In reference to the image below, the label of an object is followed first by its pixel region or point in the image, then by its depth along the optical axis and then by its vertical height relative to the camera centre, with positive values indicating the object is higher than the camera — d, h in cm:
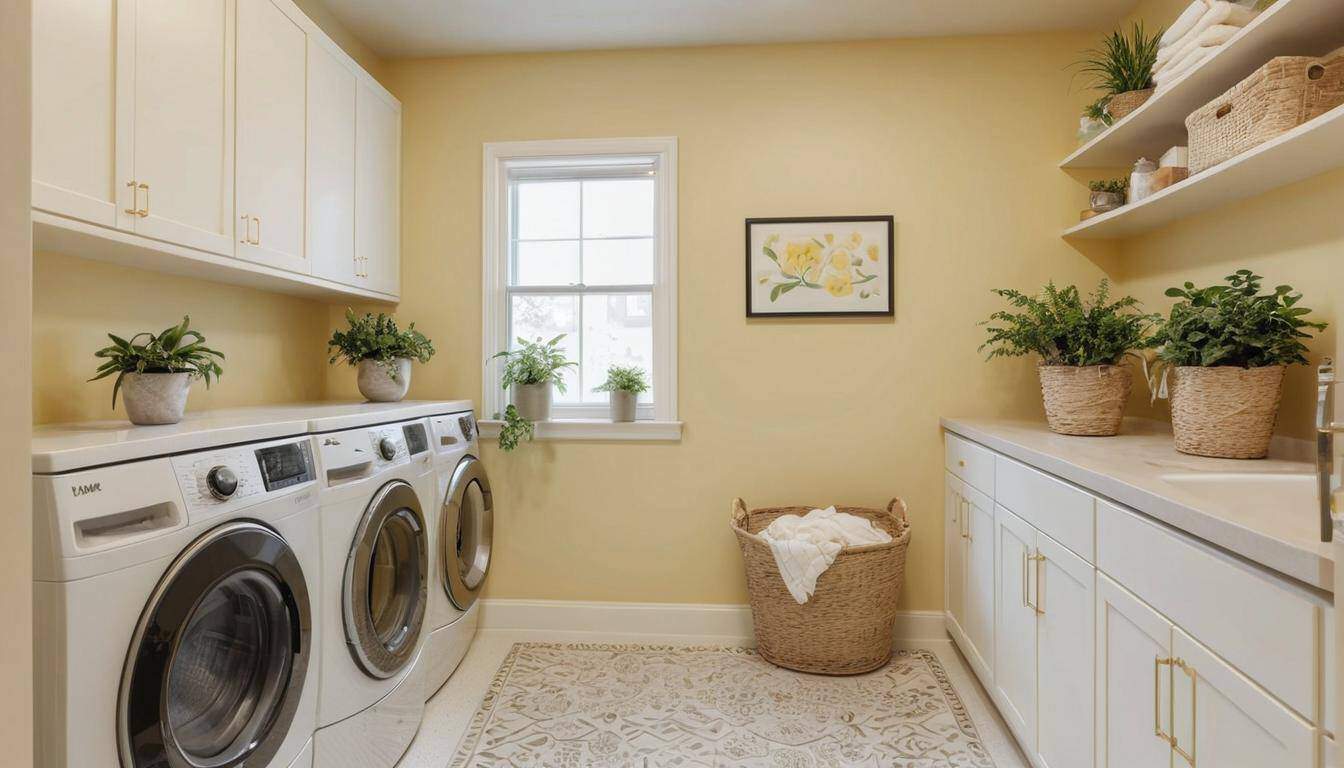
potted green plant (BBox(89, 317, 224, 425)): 146 +2
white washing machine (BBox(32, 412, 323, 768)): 97 -40
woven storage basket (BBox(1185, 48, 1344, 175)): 142 +69
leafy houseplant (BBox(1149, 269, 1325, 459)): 152 +7
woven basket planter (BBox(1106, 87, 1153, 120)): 209 +98
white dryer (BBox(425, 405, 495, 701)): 223 -64
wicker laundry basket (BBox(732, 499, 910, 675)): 223 -85
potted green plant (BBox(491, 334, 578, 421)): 262 +2
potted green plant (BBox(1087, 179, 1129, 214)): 231 +72
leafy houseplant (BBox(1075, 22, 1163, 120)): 209 +109
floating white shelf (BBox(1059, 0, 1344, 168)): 144 +87
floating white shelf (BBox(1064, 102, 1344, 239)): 139 +57
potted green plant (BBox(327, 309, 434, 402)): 239 +12
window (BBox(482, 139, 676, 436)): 276 +56
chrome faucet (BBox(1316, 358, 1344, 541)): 72 -6
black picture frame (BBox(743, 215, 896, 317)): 261 +53
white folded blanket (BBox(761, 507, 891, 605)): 220 -58
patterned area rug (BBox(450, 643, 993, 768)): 188 -113
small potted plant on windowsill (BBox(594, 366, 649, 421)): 267 -3
